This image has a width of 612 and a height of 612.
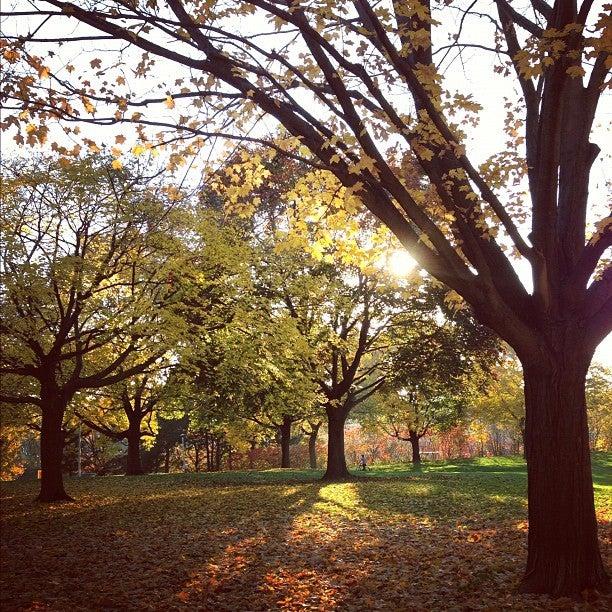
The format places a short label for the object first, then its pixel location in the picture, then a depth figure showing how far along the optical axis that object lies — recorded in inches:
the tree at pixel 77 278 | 602.2
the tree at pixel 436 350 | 830.5
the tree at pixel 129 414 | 987.1
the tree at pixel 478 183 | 225.9
